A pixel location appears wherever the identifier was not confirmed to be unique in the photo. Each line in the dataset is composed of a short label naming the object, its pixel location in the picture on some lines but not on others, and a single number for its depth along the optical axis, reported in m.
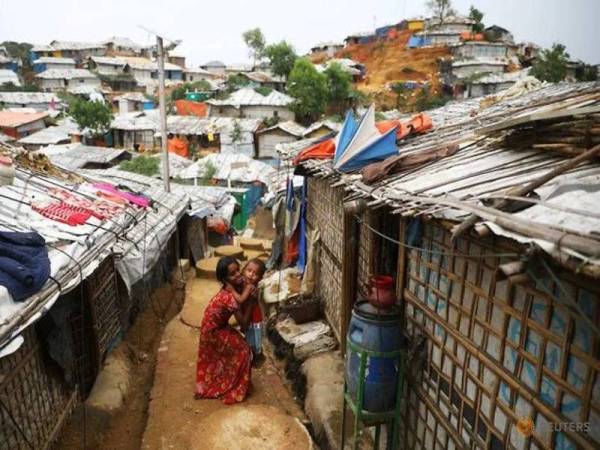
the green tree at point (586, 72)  28.90
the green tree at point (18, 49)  68.19
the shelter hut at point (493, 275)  2.62
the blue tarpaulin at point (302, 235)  11.79
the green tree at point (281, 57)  47.28
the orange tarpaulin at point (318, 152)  8.19
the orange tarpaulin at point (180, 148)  39.25
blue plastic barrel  4.78
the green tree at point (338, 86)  38.22
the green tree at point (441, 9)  61.81
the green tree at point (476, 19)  57.16
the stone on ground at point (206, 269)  13.93
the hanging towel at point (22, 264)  4.33
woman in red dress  7.01
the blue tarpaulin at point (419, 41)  58.66
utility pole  14.28
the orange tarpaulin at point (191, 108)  44.75
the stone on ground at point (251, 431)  5.64
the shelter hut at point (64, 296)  4.87
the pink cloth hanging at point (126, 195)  9.52
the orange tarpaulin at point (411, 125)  7.78
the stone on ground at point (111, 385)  7.21
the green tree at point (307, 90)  37.72
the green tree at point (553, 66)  31.86
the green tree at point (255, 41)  59.44
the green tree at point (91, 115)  39.12
